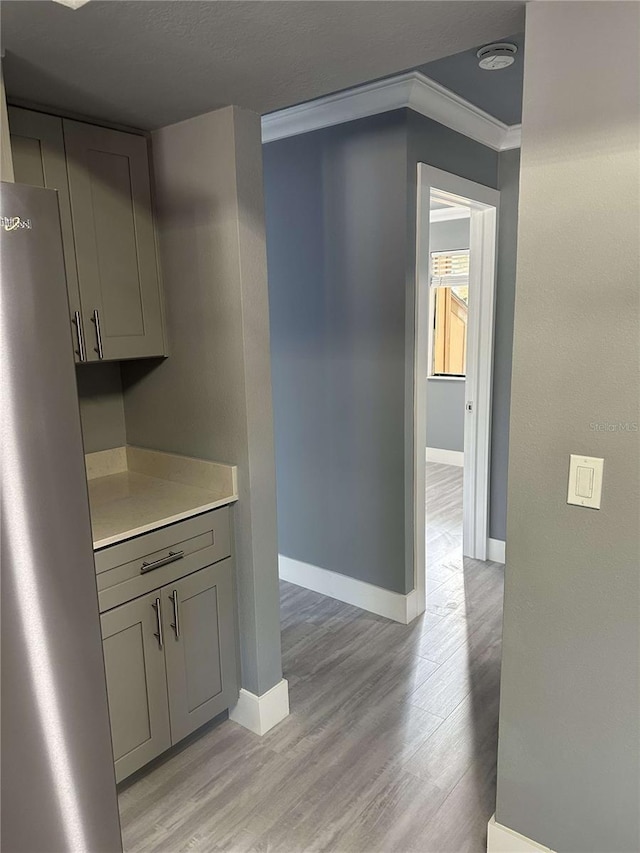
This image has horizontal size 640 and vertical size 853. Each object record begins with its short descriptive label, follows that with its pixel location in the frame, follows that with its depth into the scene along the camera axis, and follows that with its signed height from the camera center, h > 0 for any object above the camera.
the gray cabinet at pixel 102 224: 1.96 +0.31
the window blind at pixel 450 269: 6.22 +0.39
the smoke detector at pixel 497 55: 2.21 +0.93
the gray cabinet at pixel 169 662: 1.93 -1.18
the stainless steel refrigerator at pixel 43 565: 1.19 -0.52
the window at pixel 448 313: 6.30 -0.06
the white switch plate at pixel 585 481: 1.44 -0.42
